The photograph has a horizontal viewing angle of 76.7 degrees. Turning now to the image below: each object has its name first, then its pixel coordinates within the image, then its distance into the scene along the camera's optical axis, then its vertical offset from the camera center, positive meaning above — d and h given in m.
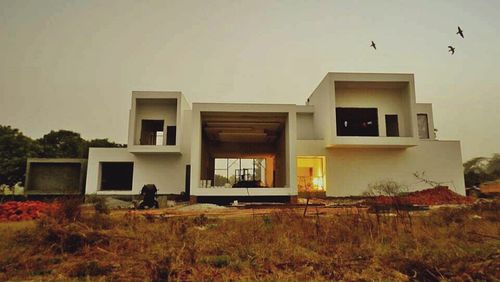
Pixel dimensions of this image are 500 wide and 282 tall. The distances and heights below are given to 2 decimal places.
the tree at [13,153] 22.65 +2.10
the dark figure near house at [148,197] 12.67 -0.58
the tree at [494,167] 26.66 +1.59
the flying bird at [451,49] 10.59 +4.55
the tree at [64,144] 29.25 +3.61
